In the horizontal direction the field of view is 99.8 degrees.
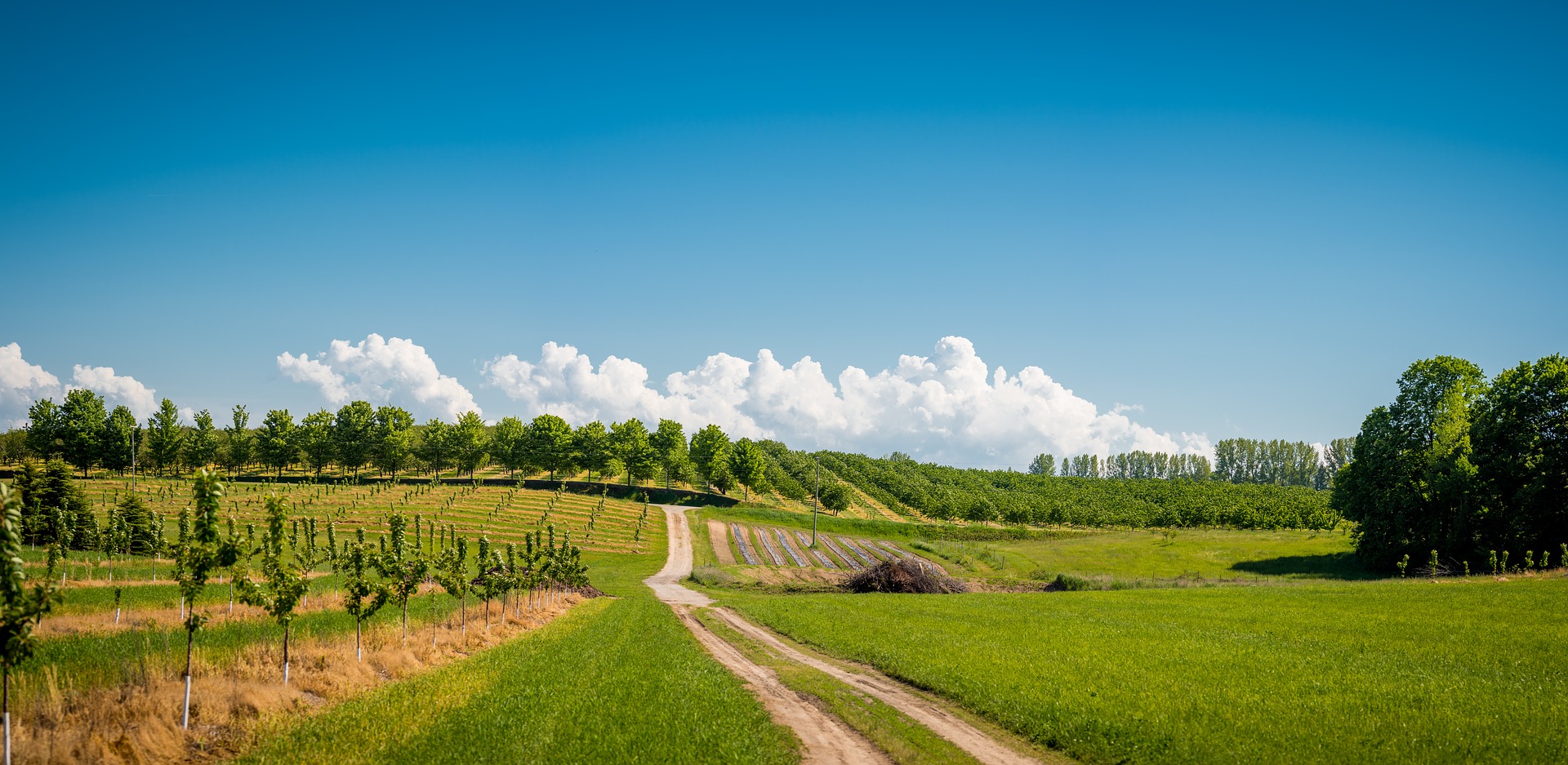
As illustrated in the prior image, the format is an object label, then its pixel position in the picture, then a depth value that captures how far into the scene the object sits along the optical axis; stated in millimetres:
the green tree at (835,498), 133625
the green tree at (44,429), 125000
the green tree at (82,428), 122688
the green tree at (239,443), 140375
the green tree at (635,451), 131125
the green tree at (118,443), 125250
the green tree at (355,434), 138375
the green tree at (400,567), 27000
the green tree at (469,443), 141250
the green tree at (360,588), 23359
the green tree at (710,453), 130625
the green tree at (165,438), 130500
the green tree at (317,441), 135500
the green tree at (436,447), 143750
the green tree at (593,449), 131125
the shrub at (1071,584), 57281
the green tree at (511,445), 136625
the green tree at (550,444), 133500
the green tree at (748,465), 130750
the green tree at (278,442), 134625
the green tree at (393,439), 138750
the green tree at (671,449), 136375
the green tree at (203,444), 137375
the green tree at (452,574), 30938
